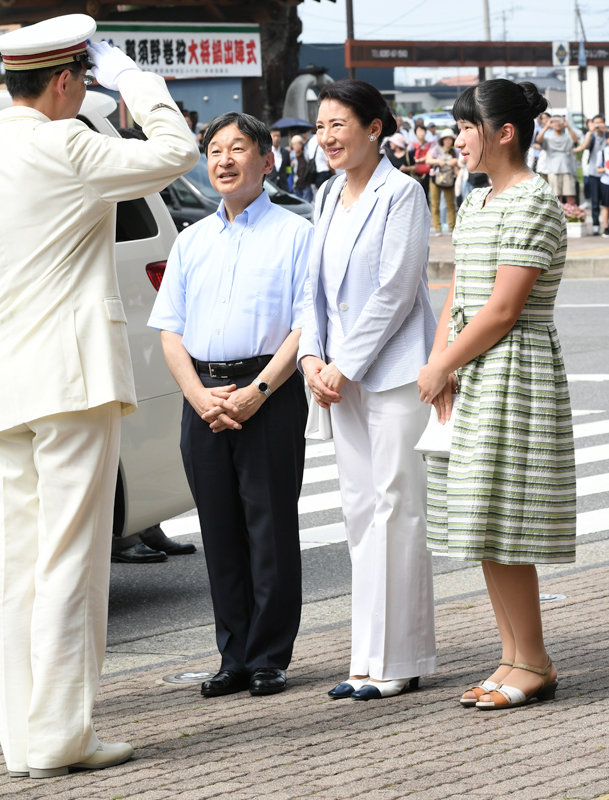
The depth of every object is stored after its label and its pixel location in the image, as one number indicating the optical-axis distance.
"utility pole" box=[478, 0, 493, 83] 80.31
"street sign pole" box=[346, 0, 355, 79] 43.75
